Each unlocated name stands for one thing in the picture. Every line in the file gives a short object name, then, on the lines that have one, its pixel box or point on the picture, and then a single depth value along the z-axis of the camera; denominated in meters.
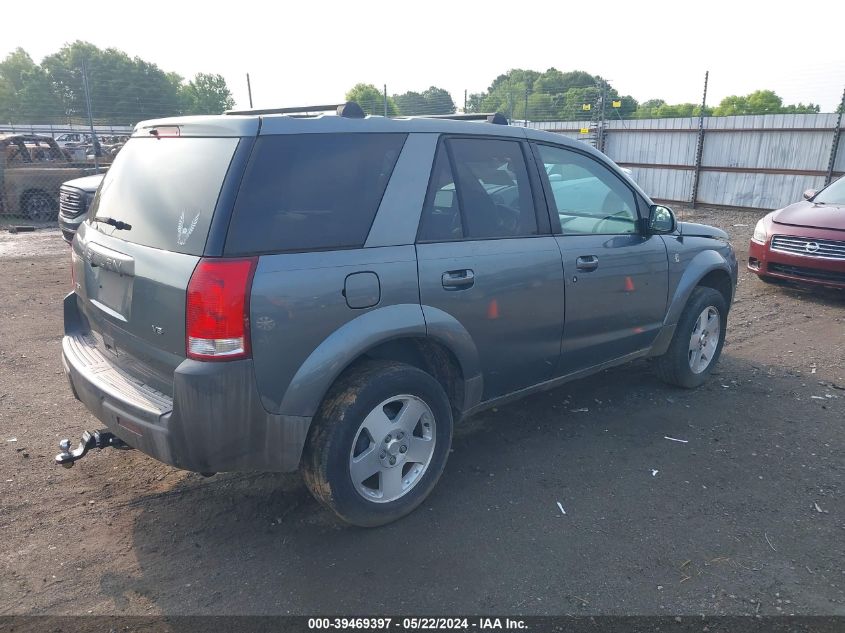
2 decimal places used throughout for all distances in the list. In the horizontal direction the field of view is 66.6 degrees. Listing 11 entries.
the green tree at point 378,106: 19.22
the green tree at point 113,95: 17.84
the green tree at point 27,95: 24.25
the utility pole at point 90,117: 13.46
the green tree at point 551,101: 18.88
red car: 7.44
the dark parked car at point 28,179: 13.13
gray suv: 2.65
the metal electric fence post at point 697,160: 16.41
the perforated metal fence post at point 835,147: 13.82
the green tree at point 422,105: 22.17
